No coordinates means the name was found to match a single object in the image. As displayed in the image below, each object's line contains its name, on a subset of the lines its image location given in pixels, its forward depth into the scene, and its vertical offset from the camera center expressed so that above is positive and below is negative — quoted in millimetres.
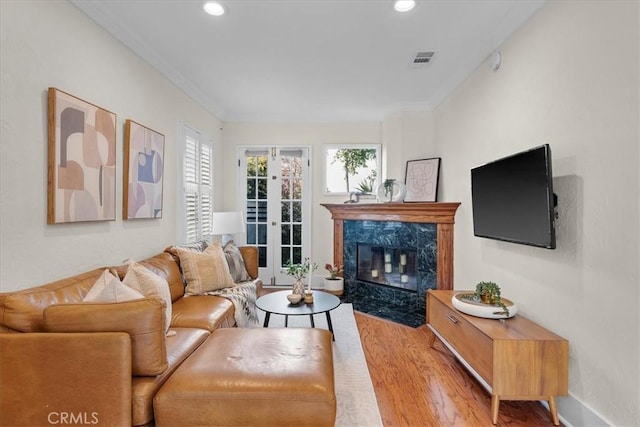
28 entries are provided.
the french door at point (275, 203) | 4984 +194
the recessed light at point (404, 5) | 2171 +1437
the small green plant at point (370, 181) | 4938 +533
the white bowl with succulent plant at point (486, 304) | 2162 -617
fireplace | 3537 -472
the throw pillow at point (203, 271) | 2949 -521
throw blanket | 2850 -789
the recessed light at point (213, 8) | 2211 +1447
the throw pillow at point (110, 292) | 1689 -411
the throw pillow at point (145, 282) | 2057 -435
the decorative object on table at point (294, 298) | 2802 -719
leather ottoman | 1436 -806
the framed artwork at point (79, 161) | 1902 +354
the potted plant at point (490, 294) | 2266 -557
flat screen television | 1865 +114
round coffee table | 2623 -773
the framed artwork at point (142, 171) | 2580 +379
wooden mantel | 3471 -4
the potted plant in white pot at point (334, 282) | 4441 -911
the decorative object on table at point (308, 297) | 2852 -726
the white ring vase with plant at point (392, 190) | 4113 +324
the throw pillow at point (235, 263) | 3352 -506
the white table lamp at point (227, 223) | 3949 -93
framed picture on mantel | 3984 +460
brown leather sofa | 1400 -644
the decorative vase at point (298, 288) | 2893 -650
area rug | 1935 -1185
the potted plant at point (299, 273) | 2898 -539
